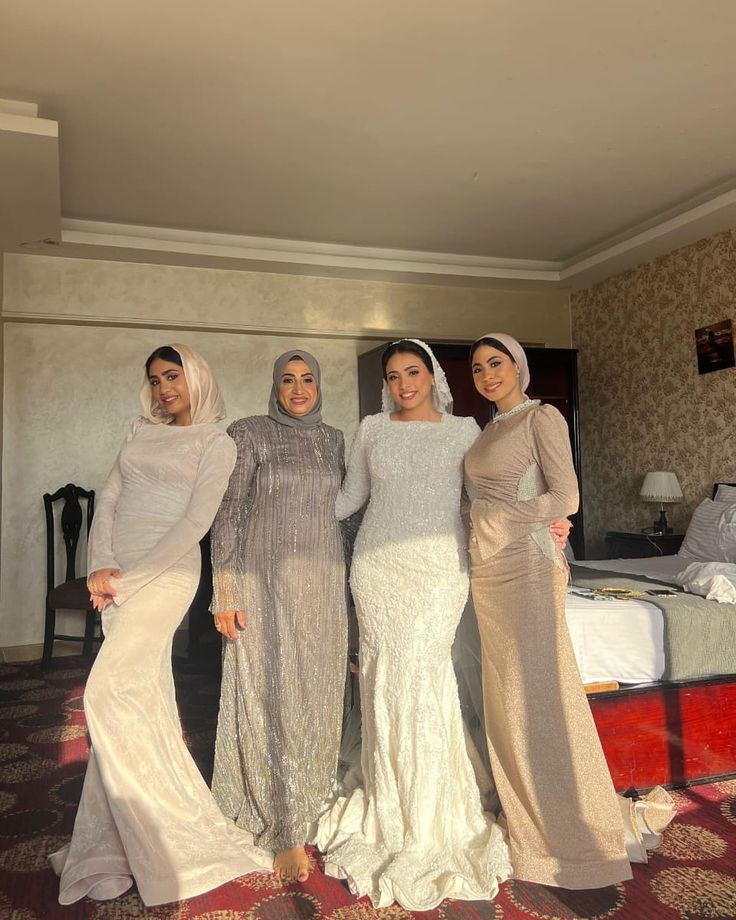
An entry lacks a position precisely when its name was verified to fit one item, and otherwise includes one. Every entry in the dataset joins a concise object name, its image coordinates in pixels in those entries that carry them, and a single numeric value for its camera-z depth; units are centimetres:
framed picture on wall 513
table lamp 537
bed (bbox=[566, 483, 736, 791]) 277
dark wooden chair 498
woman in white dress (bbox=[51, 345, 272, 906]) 212
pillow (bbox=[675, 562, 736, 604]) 312
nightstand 527
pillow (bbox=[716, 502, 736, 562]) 439
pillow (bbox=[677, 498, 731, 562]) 455
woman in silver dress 242
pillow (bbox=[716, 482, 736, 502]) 487
